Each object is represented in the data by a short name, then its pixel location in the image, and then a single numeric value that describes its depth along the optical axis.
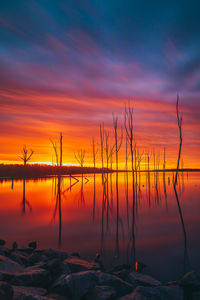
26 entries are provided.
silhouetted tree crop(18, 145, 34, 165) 37.78
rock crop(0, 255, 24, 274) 3.22
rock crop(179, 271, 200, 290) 3.08
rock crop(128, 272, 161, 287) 3.20
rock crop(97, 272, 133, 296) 2.98
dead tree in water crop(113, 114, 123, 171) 23.73
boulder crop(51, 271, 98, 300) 2.80
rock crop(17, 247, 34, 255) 4.71
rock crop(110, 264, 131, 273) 3.70
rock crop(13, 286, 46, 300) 2.35
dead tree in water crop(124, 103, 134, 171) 18.97
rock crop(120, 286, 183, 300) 2.74
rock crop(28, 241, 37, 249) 5.10
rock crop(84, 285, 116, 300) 2.72
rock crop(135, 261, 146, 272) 3.79
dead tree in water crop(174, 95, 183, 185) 16.73
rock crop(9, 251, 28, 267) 3.88
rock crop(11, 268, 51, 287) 2.98
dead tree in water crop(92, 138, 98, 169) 36.66
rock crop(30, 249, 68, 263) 4.06
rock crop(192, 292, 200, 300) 3.00
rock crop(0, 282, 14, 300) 2.23
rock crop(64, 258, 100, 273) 3.59
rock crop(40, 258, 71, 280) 3.38
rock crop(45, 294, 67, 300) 2.69
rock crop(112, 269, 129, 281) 3.36
